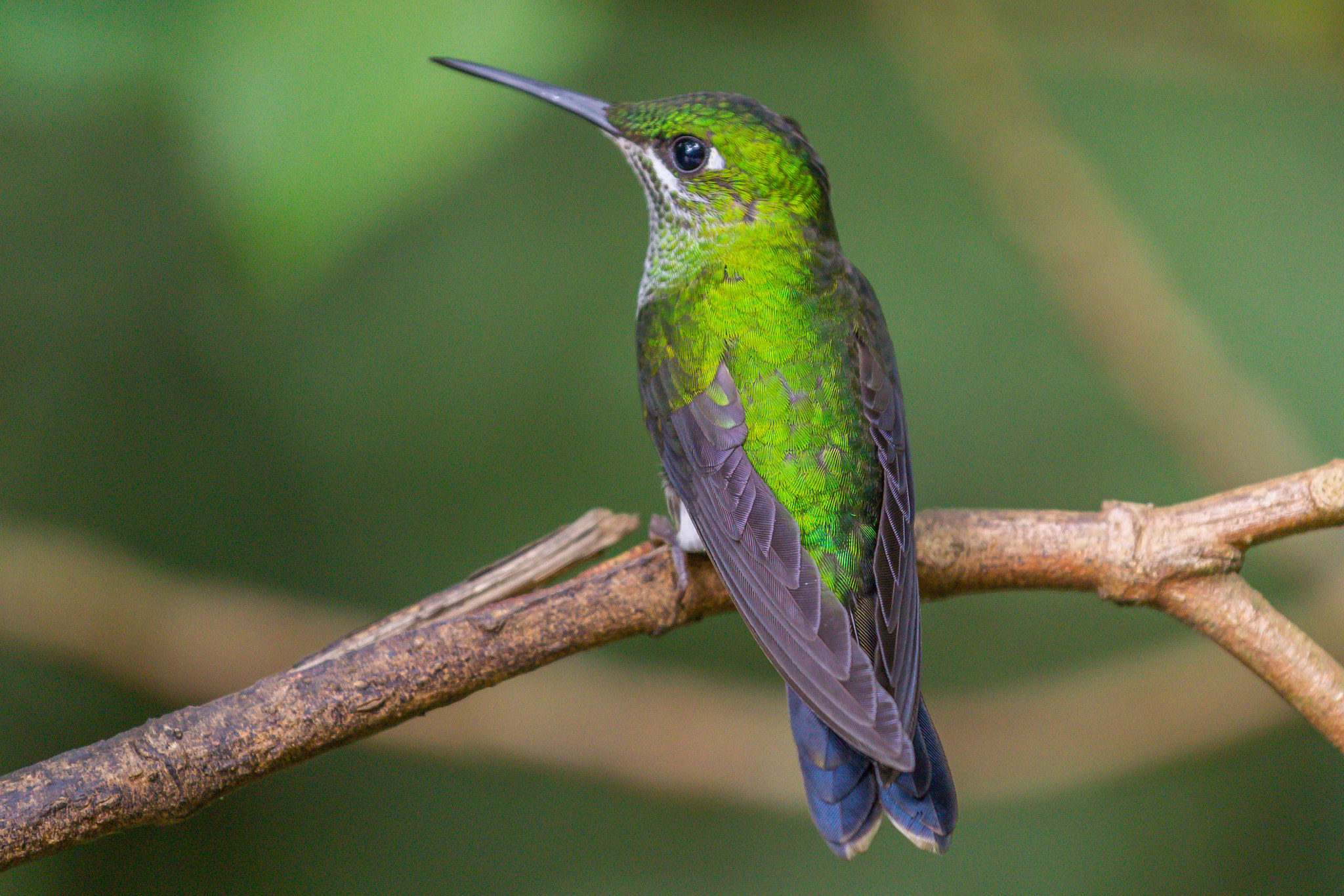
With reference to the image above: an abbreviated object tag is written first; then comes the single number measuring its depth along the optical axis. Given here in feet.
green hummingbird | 7.09
